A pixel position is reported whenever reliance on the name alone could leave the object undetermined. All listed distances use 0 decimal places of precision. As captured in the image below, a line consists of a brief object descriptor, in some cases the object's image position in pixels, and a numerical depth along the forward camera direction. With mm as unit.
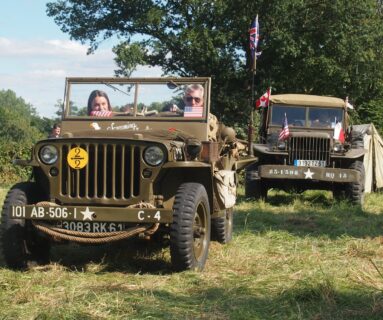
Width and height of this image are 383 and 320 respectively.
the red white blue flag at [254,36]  10039
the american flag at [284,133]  11375
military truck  10852
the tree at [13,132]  18609
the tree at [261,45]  26250
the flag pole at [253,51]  8648
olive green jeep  5059
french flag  11500
